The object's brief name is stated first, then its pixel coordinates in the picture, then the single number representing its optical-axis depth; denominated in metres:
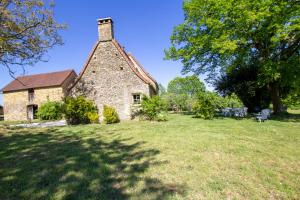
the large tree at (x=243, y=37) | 9.50
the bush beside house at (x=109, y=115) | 11.49
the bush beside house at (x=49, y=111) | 19.48
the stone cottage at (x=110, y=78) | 12.20
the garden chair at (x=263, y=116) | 9.45
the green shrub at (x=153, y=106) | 10.94
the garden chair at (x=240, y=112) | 12.19
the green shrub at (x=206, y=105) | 11.38
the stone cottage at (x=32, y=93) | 22.98
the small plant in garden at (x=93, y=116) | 11.76
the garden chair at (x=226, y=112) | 13.50
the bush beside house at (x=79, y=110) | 11.49
